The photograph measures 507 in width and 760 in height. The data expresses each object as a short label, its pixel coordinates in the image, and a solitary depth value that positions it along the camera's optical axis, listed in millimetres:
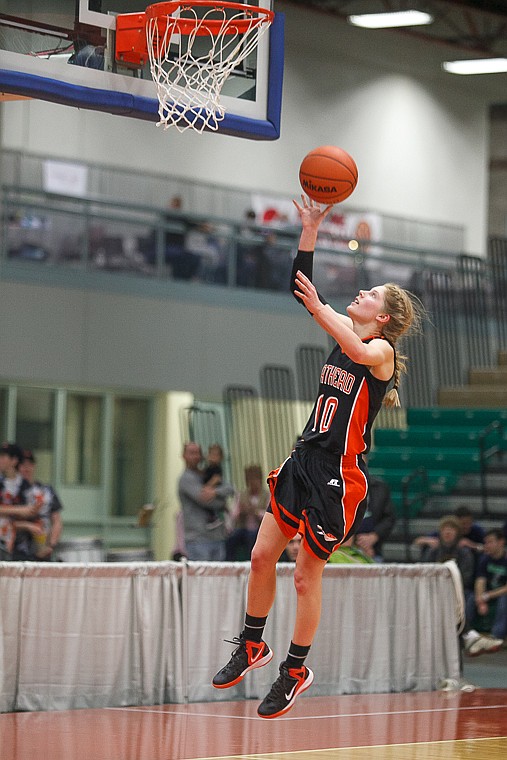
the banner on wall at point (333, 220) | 22938
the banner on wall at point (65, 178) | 20422
